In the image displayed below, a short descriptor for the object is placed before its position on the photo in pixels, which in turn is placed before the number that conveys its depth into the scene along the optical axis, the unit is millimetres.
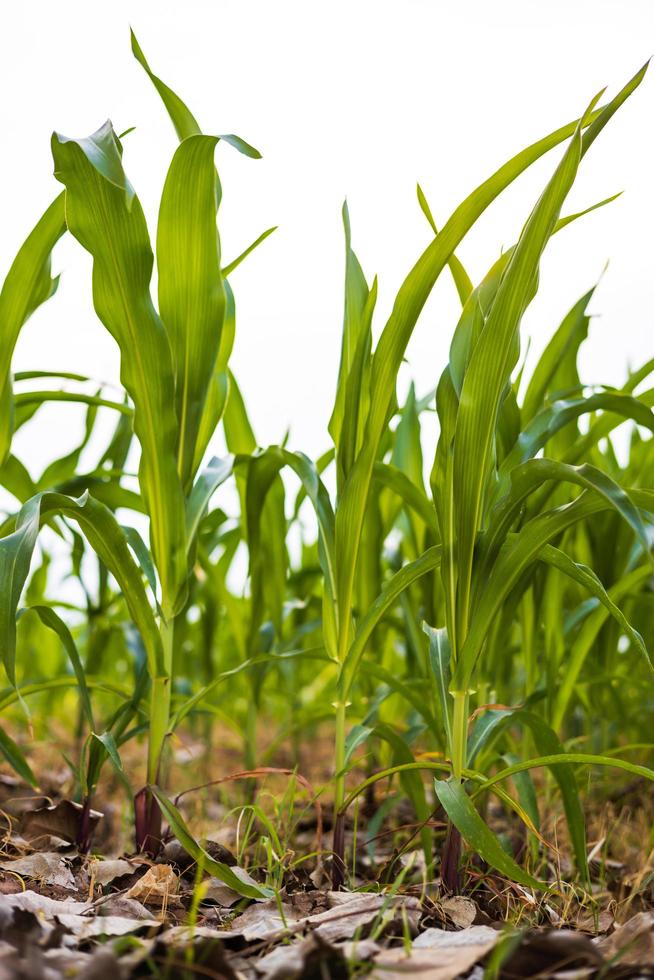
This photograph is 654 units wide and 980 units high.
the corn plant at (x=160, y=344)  829
